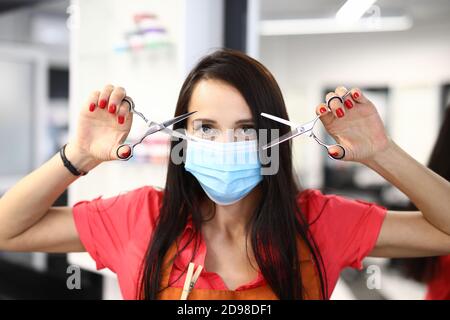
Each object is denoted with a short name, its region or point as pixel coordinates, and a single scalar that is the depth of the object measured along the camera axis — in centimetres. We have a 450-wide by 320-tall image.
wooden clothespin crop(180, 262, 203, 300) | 80
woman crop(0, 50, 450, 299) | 79
